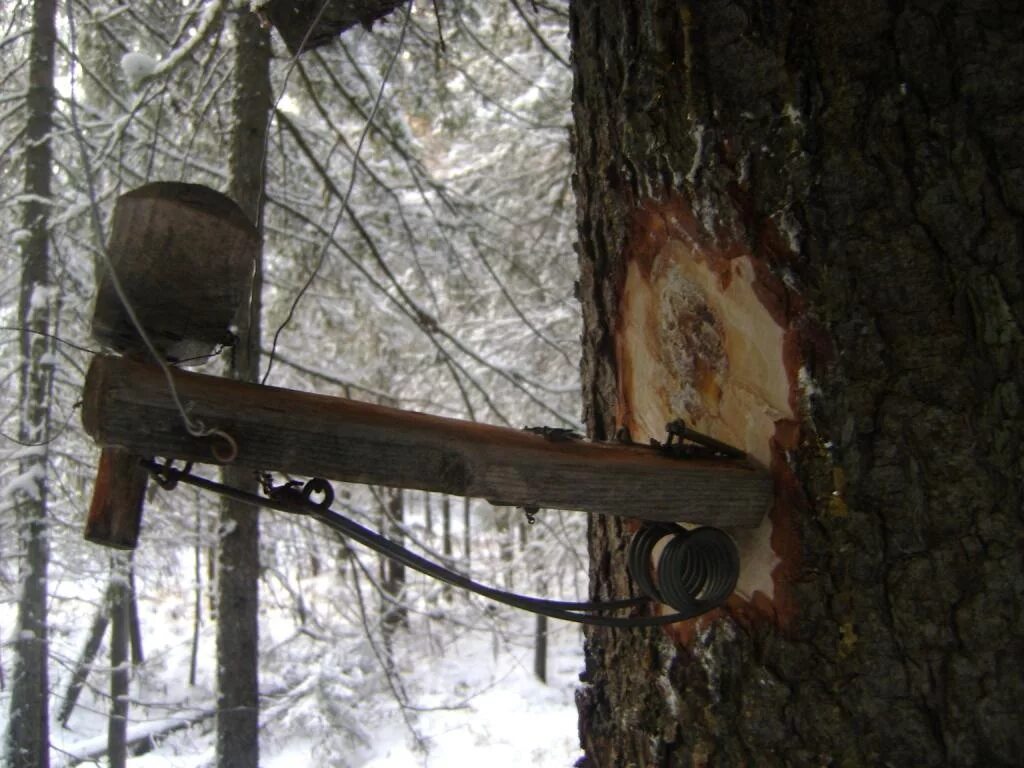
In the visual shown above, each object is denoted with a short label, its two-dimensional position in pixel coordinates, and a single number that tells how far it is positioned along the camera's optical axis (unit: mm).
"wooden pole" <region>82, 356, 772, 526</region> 978
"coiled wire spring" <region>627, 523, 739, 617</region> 1185
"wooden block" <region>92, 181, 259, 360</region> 1057
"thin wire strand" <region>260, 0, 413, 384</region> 1470
